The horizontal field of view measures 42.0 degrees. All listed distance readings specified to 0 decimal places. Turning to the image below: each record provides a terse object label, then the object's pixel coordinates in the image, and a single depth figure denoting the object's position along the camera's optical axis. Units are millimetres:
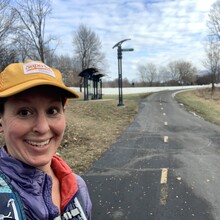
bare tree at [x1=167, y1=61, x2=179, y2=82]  95500
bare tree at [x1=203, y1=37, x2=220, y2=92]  42469
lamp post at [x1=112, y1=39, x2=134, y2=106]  19397
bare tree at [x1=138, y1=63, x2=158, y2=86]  93875
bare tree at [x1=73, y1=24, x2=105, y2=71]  55009
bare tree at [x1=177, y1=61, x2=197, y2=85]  91375
